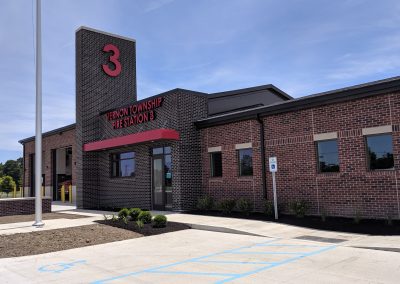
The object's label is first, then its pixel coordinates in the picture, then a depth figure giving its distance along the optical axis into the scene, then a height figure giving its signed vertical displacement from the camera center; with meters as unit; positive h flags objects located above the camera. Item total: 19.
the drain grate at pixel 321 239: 9.88 -1.69
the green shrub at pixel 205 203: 17.12 -1.12
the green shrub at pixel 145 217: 13.47 -1.28
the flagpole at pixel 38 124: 14.56 +2.20
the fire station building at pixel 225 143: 12.58 +1.33
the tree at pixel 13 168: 107.69 +4.31
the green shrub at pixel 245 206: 15.25 -1.17
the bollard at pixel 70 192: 28.72 -0.74
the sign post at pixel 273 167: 13.72 +0.26
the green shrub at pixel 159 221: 12.78 -1.38
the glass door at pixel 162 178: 18.36 +0.02
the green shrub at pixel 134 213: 14.10 -1.20
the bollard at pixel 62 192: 30.47 -0.81
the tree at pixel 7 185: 45.91 -0.13
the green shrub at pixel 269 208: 14.60 -1.22
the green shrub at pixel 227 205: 15.84 -1.15
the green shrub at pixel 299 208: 13.66 -1.18
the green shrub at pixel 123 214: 14.20 -1.21
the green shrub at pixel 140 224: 12.78 -1.43
